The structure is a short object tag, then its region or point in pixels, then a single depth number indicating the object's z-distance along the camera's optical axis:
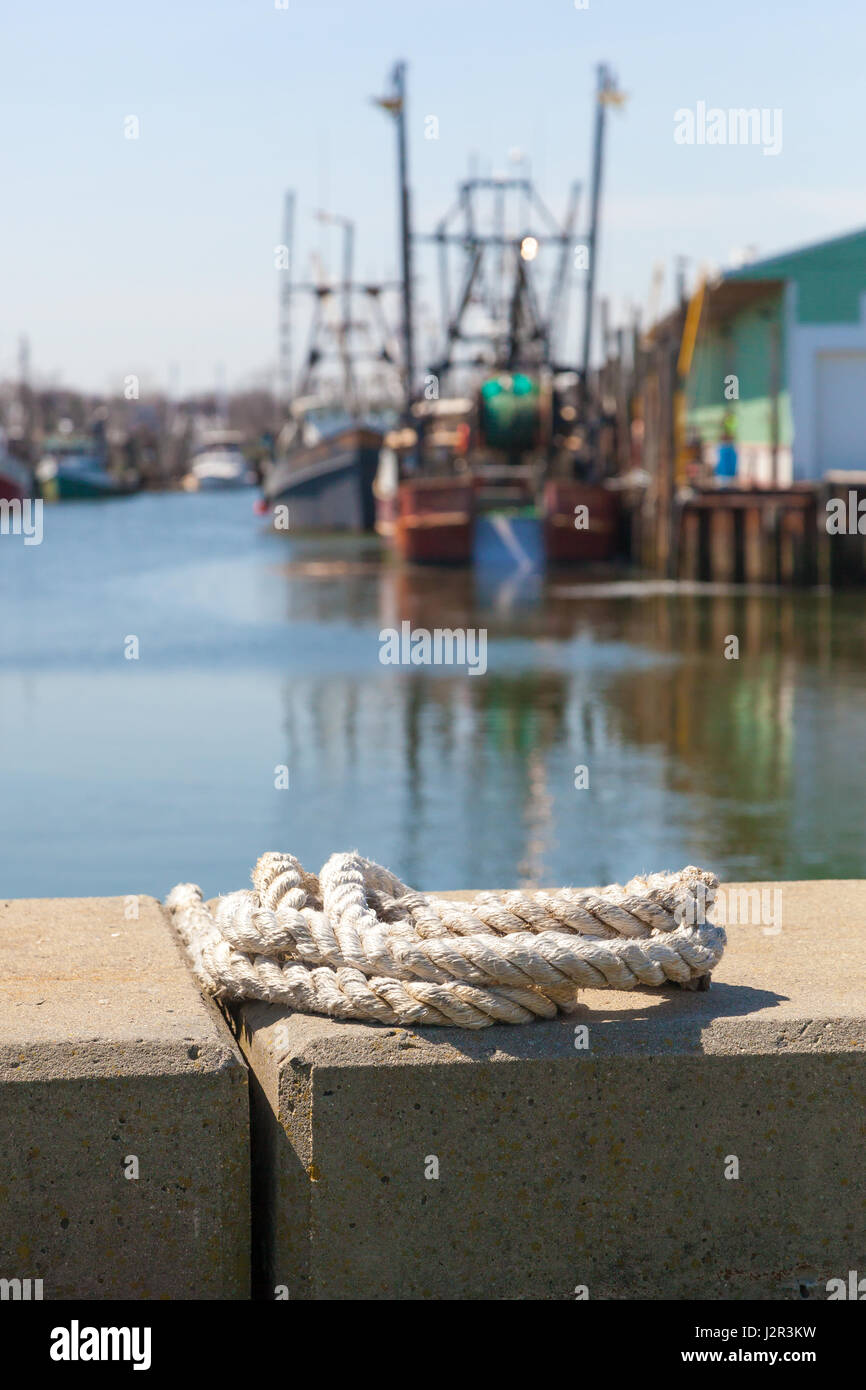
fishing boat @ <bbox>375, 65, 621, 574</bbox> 36.28
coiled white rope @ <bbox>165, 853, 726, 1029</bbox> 3.06
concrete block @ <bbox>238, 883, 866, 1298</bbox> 2.99
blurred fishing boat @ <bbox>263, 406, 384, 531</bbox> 63.59
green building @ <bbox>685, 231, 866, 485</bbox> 31.55
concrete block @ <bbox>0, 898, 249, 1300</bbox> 2.96
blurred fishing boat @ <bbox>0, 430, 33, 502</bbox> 85.38
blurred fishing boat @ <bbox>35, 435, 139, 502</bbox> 121.03
